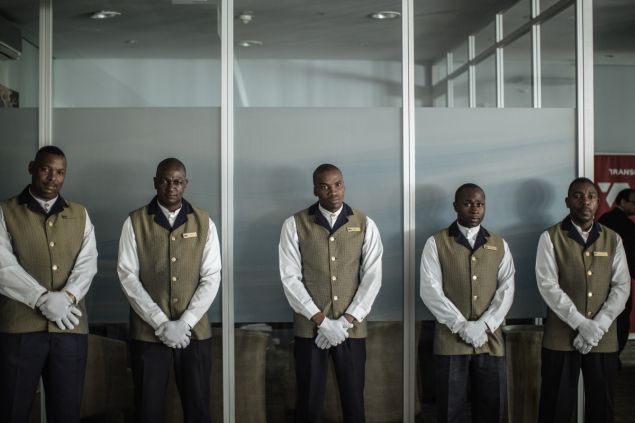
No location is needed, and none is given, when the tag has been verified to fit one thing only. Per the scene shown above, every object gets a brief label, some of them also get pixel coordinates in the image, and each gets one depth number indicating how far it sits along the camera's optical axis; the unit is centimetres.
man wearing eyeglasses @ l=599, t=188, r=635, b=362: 499
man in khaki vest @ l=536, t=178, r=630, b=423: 381
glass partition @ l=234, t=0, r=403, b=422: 416
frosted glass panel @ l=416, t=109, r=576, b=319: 426
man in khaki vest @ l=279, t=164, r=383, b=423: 374
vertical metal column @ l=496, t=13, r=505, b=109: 446
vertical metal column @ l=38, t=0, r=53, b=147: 417
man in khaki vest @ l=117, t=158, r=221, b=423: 362
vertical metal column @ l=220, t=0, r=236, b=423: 415
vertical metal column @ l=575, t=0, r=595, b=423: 435
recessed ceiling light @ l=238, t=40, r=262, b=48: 421
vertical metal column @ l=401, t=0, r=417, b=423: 422
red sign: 807
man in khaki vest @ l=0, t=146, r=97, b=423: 347
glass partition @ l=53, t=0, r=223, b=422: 415
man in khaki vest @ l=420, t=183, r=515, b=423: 378
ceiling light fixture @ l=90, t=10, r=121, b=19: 427
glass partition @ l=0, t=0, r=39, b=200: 417
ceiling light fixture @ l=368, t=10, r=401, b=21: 431
